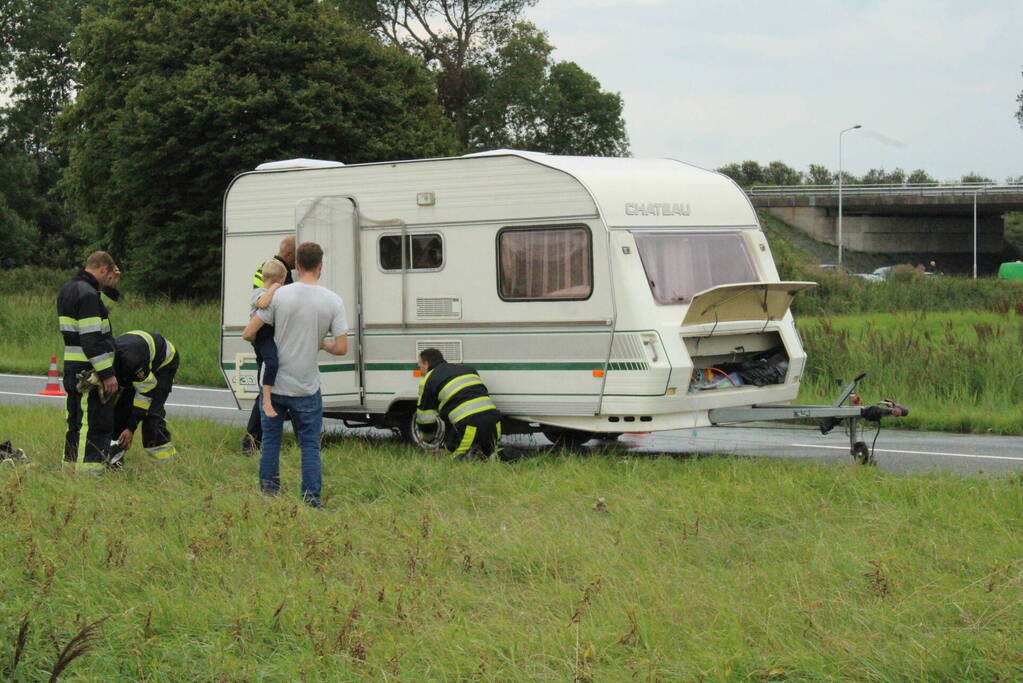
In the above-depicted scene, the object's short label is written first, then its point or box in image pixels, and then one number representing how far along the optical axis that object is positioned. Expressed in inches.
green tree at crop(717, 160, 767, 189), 3777.1
